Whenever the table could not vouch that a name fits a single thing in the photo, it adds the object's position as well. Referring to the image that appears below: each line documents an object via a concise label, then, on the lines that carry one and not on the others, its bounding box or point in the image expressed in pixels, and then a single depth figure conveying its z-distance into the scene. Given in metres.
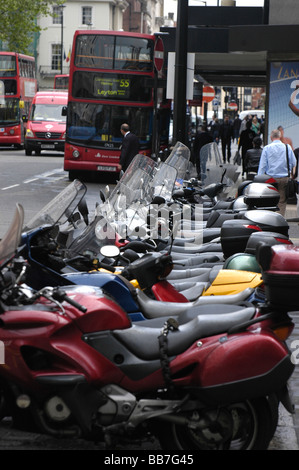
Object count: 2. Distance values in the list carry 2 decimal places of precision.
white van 61.78
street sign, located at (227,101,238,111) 68.81
